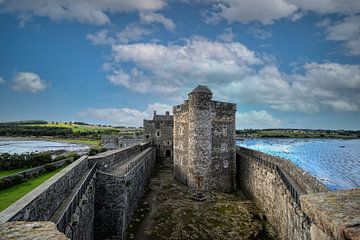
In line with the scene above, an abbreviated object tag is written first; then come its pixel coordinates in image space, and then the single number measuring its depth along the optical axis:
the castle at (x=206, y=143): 22.77
